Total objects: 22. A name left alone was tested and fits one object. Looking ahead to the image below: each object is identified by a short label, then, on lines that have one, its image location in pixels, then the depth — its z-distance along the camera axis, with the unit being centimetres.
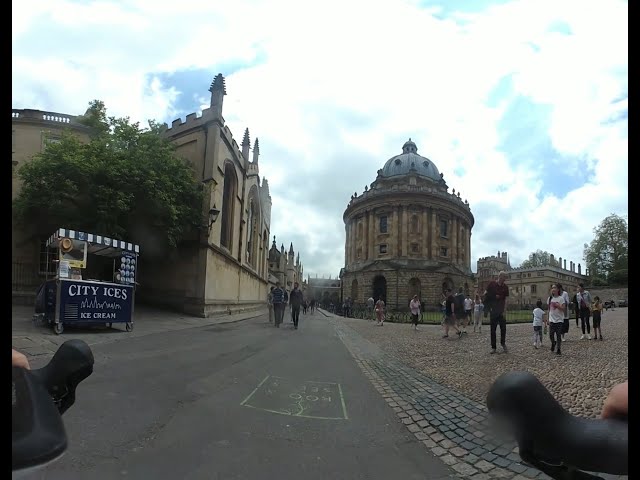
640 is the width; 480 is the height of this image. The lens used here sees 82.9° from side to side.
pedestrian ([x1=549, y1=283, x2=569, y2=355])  946
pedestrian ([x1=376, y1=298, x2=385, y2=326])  2430
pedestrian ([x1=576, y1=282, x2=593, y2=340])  1327
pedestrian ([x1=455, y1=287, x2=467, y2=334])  1524
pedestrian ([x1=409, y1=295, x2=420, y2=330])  1923
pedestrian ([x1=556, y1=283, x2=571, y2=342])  973
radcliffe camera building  5147
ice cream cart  927
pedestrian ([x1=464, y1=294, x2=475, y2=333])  2031
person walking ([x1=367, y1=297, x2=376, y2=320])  3446
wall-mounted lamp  1835
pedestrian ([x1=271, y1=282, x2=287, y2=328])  1583
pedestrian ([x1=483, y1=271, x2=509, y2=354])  936
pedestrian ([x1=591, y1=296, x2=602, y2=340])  1287
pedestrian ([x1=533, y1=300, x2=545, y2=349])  1067
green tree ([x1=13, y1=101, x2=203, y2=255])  1538
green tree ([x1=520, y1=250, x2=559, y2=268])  8975
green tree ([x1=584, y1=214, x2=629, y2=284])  5394
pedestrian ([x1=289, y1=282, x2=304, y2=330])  1644
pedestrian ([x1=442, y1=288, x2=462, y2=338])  1473
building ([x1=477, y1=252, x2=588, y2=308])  7444
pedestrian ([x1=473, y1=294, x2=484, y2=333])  1750
